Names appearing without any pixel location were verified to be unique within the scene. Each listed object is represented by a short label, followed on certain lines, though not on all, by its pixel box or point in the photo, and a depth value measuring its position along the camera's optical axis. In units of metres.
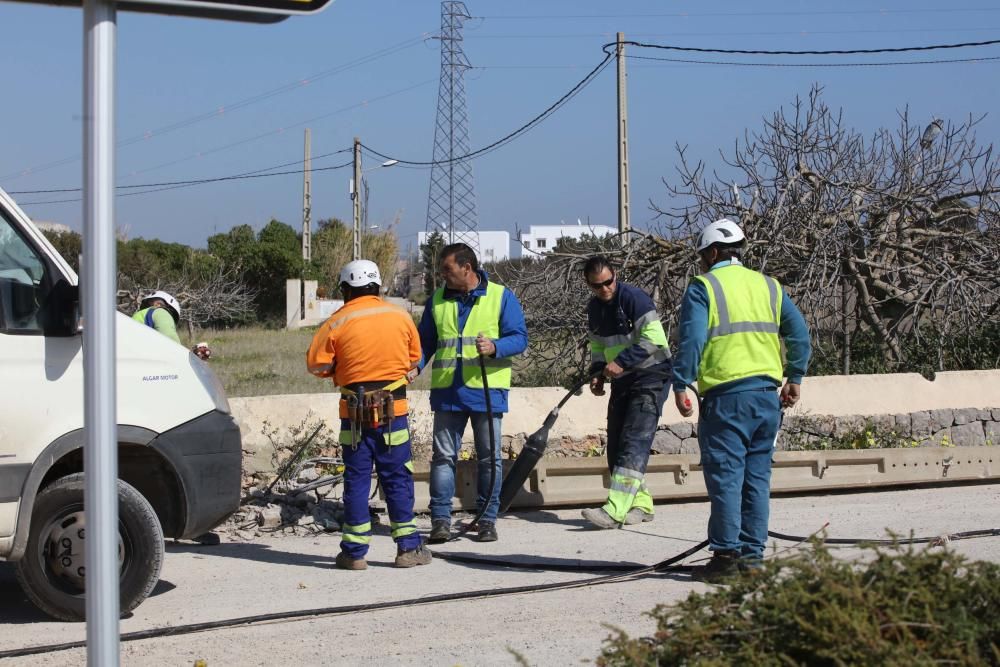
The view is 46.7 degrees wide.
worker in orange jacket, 7.18
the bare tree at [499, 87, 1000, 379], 14.08
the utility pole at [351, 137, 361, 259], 38.44
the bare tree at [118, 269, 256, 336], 29.84
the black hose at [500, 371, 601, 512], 8.41
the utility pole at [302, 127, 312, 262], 44.72
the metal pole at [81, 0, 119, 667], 2.91
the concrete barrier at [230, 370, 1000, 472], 9.94
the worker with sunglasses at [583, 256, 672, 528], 8.37
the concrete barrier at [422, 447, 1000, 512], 9.37
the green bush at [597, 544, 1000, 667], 2.95
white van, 5.75
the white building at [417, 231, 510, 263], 115.56
